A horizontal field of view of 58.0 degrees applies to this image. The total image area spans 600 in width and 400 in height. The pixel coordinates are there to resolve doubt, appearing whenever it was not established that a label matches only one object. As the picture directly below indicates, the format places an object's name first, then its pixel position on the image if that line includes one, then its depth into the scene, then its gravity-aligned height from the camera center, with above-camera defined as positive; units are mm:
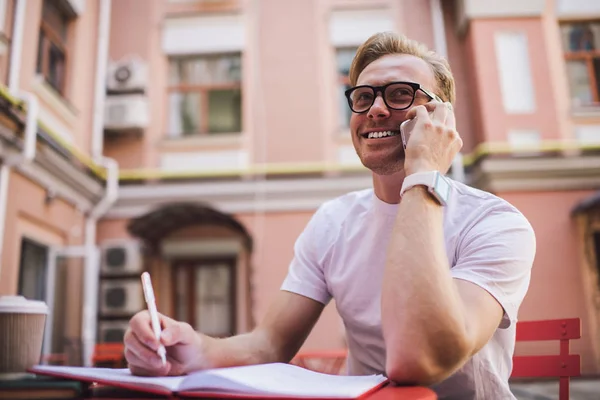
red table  498 -85
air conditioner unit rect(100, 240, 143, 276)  4457 +424
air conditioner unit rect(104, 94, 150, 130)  4668 +1686
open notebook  474 -72
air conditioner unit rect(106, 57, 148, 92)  4797 +2056
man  588 +46
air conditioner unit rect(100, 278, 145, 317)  4348 +107
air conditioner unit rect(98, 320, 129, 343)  4254 -152
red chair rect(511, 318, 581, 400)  896 -103
